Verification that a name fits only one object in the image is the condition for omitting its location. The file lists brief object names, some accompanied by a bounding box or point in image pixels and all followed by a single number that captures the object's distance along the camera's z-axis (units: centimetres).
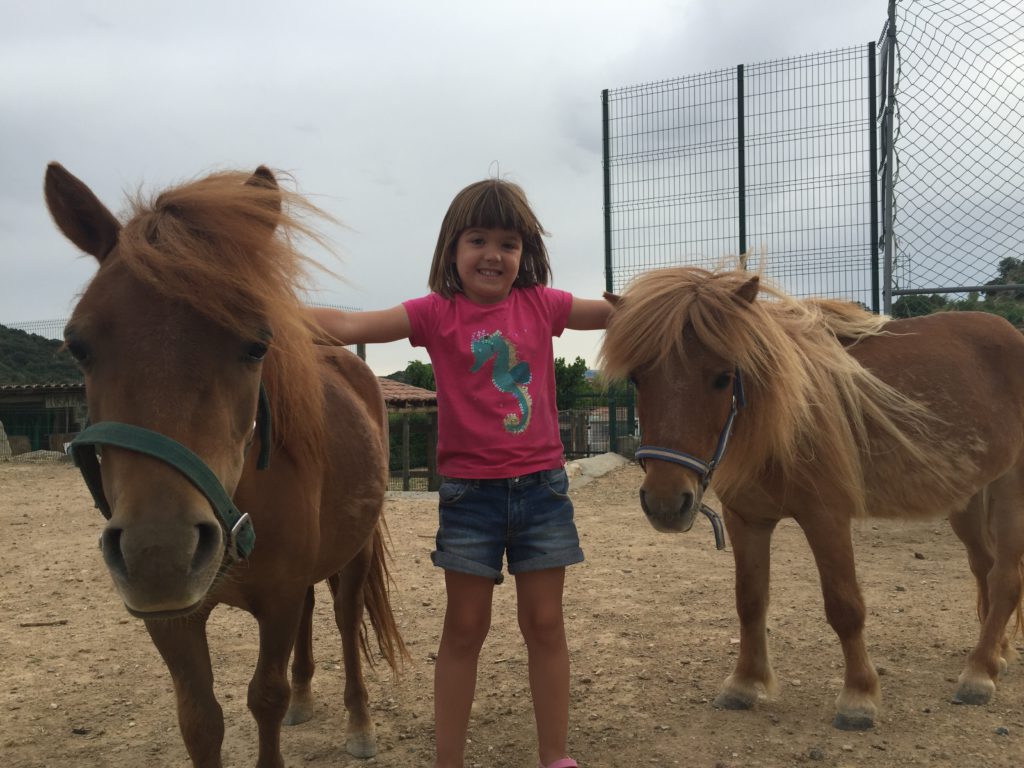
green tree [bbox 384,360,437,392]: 2503
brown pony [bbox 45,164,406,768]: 134
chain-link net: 650
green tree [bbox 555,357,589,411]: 2011
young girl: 228
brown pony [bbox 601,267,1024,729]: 242
